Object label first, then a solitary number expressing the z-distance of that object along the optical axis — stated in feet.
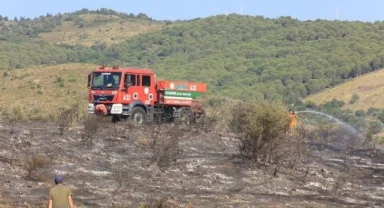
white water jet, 166.85
